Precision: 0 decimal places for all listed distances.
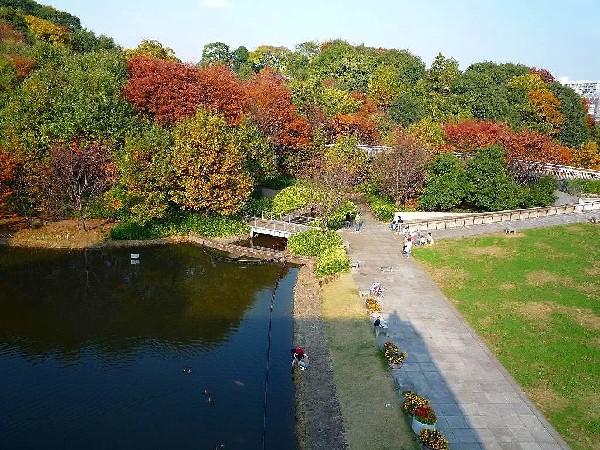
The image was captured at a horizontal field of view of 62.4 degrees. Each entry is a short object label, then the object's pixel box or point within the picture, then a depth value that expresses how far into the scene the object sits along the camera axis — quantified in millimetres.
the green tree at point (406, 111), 76812
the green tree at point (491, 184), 50094
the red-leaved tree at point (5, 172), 41312
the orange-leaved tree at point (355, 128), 66188
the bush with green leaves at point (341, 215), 44469
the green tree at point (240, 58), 118562
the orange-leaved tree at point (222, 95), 51719
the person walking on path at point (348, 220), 46044
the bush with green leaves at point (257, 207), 47778
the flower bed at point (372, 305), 28984
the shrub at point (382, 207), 48250
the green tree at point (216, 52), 121438
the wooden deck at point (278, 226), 43625
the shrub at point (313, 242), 39750
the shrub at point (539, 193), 52156
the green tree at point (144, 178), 41219
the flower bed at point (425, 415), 19219
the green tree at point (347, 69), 90500
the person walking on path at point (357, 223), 44875
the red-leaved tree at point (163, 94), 48844
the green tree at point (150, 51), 69250
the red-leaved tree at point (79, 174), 42381
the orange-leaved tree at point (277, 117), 57156
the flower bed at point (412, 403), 20384
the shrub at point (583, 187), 59125
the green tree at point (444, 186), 50062
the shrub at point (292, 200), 46094
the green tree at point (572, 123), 85500
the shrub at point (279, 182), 58094
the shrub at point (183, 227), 43500
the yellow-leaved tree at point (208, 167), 42000
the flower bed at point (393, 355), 23892
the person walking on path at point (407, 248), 39188
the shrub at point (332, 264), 35688
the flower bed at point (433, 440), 18375
